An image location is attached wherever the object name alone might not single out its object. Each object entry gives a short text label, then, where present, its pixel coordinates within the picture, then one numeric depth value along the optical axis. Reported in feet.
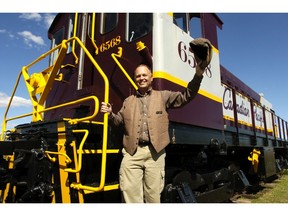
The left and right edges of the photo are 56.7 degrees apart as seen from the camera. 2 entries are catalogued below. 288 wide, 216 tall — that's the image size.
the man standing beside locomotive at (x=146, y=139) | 8.28
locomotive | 9.23
